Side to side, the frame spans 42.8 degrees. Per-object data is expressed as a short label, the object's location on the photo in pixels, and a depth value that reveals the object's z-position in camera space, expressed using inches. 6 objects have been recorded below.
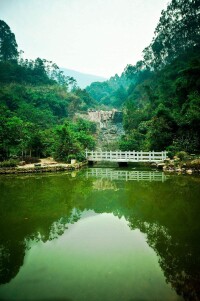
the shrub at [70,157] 878.4
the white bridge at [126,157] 834.2
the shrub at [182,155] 757.6
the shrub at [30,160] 859.4
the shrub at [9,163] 748.6
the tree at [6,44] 2247.8
